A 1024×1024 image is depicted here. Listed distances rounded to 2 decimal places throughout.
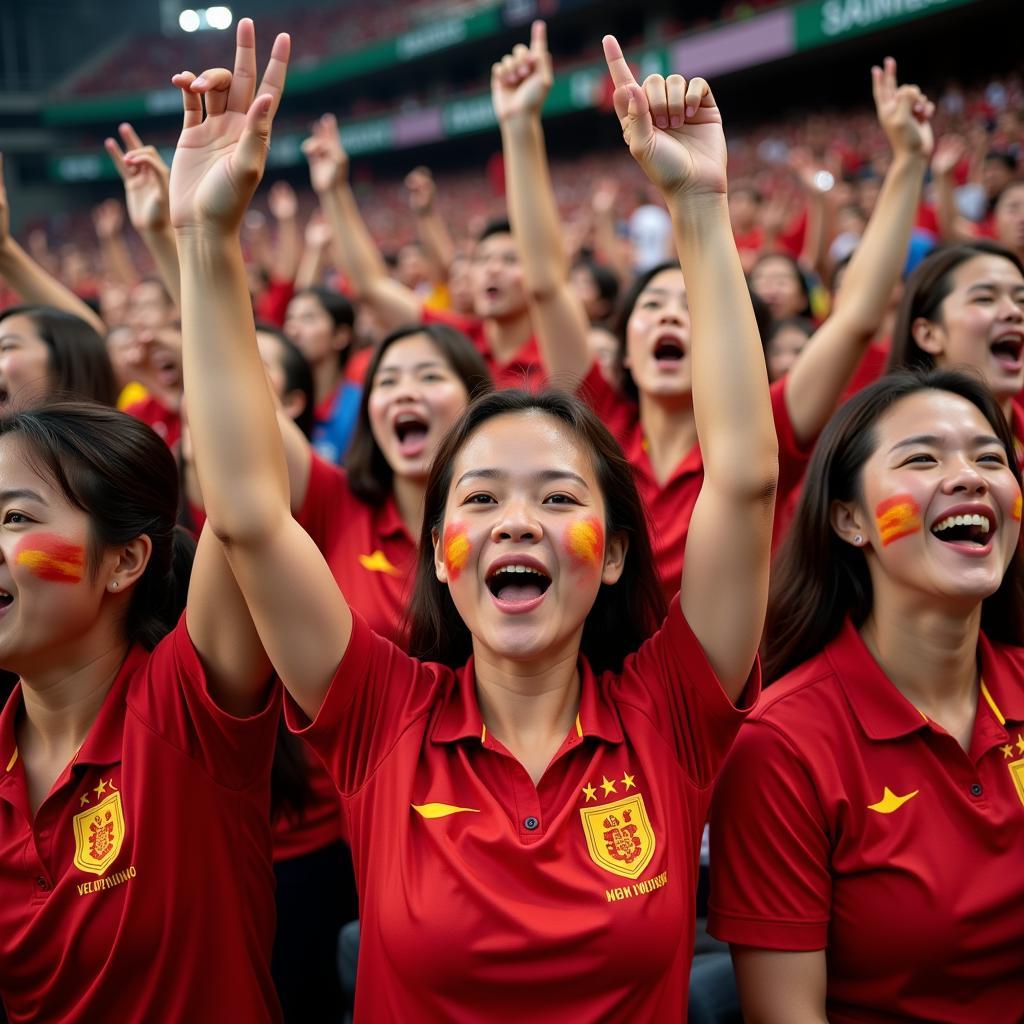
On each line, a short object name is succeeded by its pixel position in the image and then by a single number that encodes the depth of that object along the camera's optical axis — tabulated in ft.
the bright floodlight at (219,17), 126.62
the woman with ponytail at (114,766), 6.16
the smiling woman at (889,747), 6.16
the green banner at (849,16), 48.08
